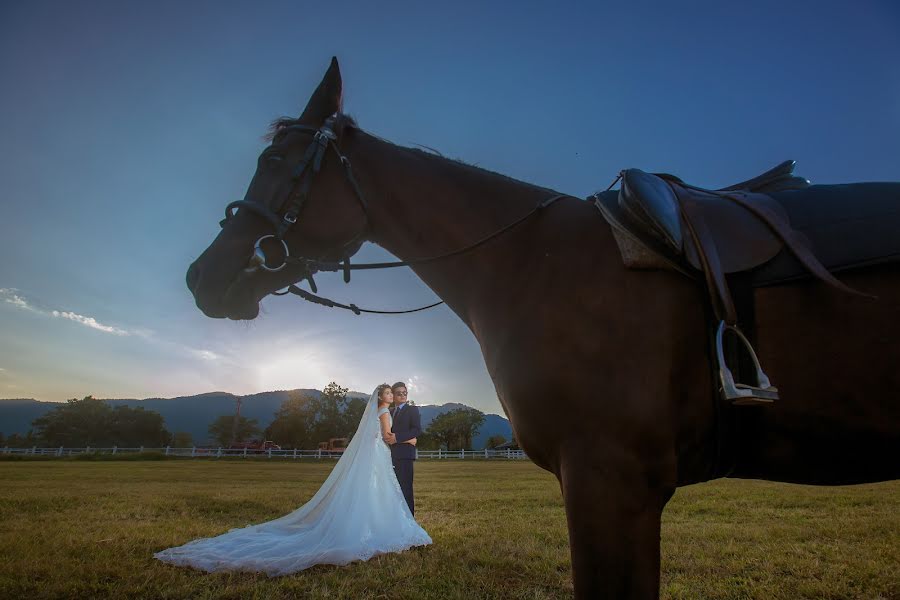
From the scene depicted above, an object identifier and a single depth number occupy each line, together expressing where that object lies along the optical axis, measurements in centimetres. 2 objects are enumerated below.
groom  867
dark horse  162
